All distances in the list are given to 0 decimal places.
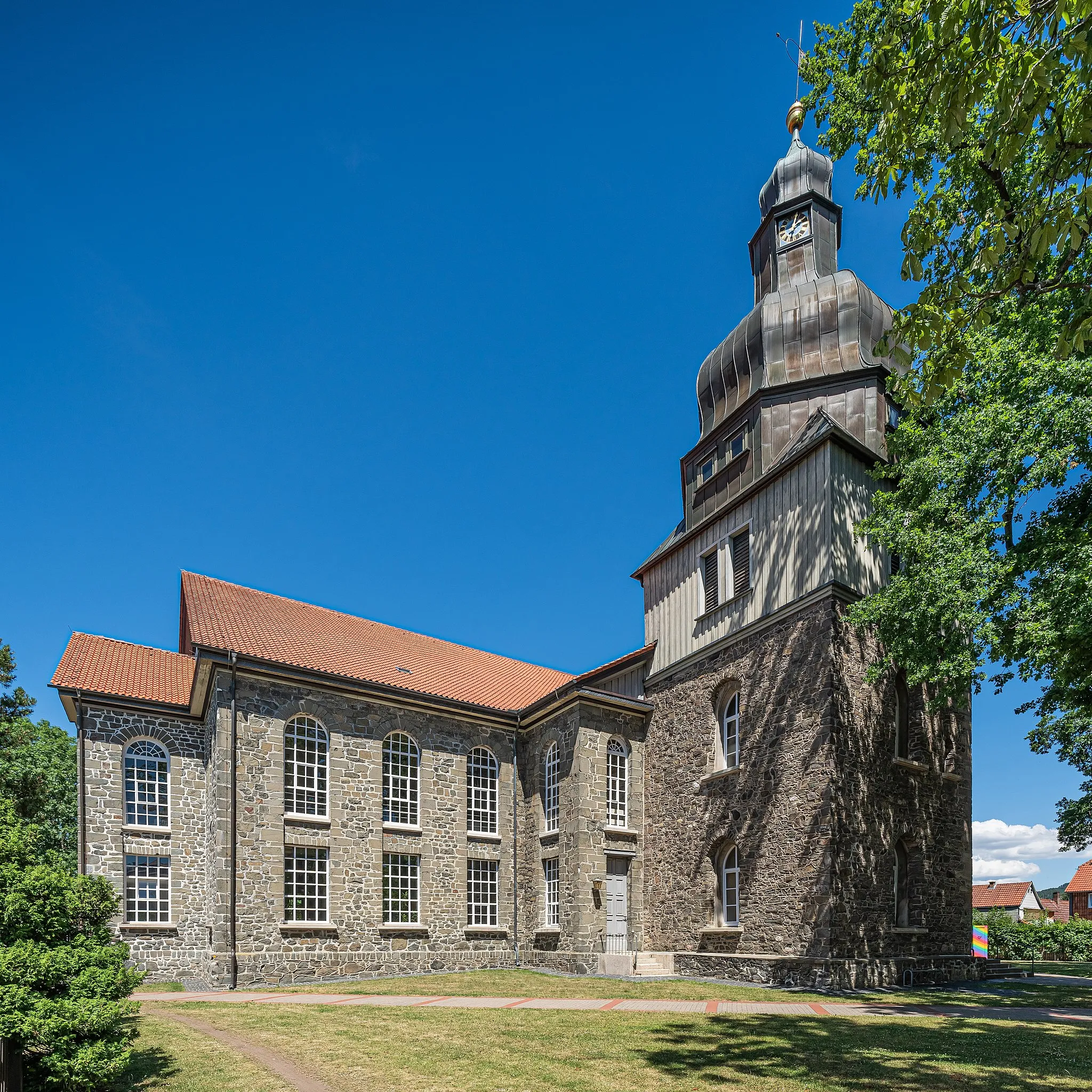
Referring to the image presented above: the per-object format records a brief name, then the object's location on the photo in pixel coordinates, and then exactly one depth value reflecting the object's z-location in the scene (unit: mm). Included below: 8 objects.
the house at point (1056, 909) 57672
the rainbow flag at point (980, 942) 20058
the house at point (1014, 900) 56000
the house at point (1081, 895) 50156
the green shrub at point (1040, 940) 30641
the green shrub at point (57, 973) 6293
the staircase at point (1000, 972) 19078
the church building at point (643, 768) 16781
